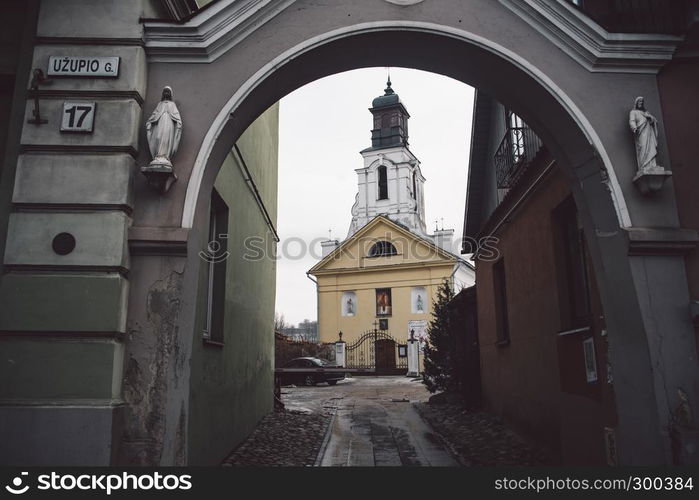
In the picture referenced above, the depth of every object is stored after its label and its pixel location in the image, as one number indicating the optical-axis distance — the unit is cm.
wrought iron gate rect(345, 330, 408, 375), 3522
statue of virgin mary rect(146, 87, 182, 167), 473
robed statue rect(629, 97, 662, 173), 491
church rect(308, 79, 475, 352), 3756
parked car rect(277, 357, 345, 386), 2491
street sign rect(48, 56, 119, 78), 487
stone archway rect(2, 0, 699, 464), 463
